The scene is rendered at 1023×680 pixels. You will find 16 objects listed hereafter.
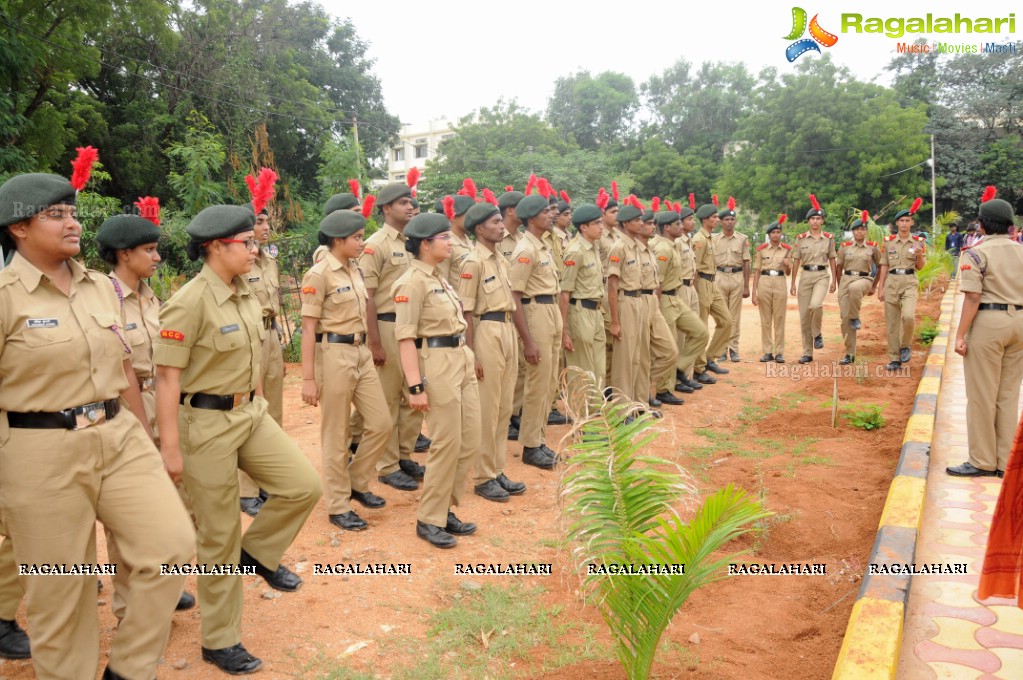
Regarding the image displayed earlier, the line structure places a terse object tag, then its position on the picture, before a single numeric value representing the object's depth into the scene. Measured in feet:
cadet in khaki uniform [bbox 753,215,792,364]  35.40
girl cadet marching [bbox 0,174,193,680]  8.40
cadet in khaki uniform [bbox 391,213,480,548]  14.44
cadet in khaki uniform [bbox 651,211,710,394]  27.99
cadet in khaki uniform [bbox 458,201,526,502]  17.03
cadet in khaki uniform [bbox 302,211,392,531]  15.47
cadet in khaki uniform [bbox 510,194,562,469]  19.36
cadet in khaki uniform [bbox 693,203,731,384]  31.89
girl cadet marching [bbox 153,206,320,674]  10.15
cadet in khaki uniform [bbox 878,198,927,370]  31.63
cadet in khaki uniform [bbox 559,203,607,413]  21.72
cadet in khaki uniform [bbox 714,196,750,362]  34.37
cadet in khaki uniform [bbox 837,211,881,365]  32.94
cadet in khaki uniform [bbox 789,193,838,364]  34.60
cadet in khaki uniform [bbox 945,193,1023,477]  17.42
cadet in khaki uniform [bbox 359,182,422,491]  18.28
